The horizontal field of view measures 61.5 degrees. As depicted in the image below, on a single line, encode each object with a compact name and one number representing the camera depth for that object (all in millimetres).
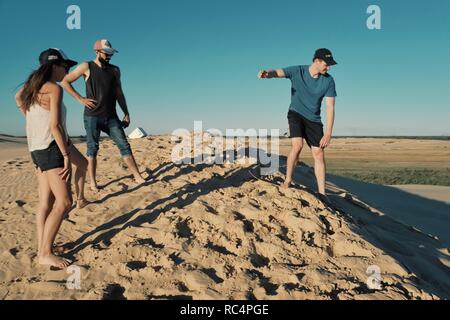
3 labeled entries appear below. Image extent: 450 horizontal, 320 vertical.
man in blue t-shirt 4805
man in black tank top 4789
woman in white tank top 3201
